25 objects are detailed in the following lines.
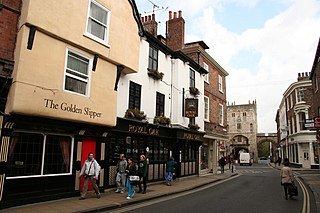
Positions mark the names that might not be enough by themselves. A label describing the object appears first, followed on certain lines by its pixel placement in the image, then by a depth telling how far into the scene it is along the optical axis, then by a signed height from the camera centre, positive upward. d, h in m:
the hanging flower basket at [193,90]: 20.69 +4.61
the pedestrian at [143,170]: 12.46 -1.00
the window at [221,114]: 27.38 +3.74
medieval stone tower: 63.34 +5.53
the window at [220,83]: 28.05 +7.08
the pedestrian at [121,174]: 12.52 -1.24
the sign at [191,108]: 18.53 +2.88
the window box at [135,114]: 14.11 +1.82
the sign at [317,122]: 18.29 +2.11
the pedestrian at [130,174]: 11.14 -1.14
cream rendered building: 8.93 +1.87
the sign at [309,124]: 19.93 +2.20
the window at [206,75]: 24.80 +7.34
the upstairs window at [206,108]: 24.22 +3.75
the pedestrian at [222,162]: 26.13 -1.10
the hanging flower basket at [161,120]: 16.45 +1.78
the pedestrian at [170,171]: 15.59 -1.27
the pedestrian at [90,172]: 10.62 -1.00
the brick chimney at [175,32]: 22.72 +10.01
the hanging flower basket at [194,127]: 19.94 +1.75
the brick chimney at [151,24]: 20.39 +9.46
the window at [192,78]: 21.55 +5.81
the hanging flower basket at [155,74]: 16.48 +4.64
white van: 49.61 -1.42
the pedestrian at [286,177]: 11.71 -1.07
